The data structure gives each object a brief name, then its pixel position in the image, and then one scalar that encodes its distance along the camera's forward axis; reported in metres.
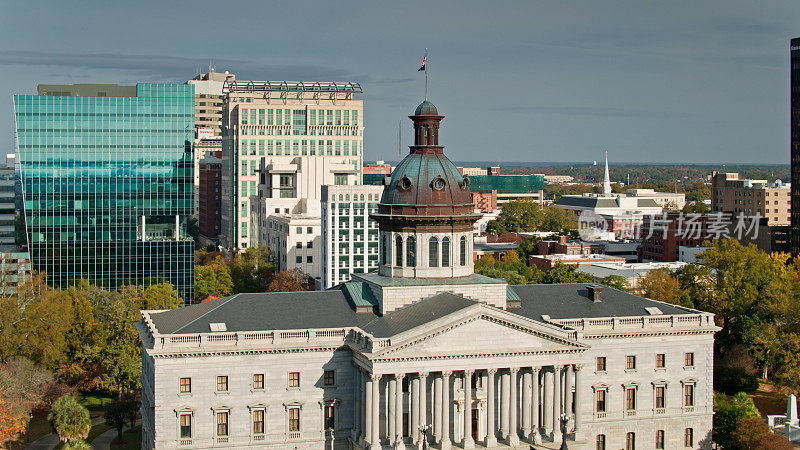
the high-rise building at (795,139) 173.88
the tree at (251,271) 153.23
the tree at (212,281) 143.88
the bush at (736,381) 96.69
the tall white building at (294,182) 185.88
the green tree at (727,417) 80.62
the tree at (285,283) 138.75
